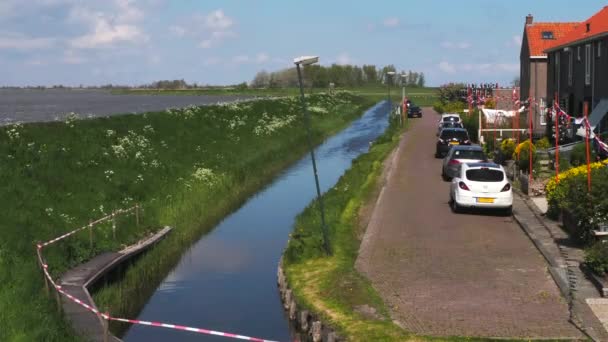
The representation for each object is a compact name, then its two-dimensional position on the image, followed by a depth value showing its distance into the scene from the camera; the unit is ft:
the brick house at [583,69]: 116.26
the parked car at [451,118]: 186.86
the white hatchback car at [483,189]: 77.30
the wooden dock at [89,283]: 42.73
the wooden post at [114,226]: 66.87
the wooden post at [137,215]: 73.10
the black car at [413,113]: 283.18
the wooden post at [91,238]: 61.79
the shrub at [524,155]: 102.17
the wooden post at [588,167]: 59.96
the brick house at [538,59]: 174.19
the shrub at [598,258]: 49.21
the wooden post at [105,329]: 36.96
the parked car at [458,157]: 101.86
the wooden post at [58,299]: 46.24
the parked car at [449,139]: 132.05
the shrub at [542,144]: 121.16
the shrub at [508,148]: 116.57
